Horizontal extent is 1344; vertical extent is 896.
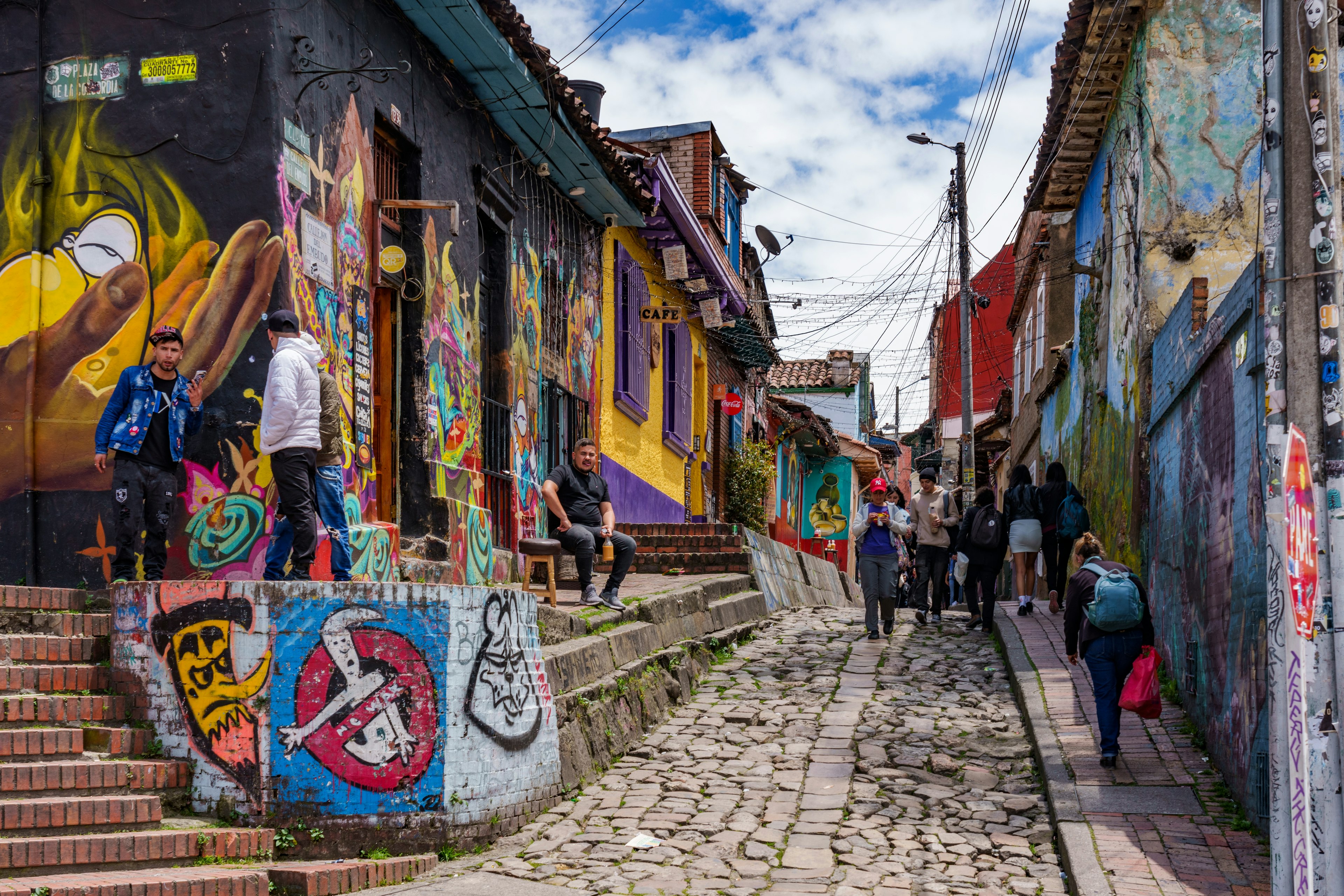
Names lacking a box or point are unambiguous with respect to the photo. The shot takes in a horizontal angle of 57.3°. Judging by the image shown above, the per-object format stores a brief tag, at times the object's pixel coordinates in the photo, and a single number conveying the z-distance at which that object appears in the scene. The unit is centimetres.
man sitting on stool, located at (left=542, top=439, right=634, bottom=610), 948
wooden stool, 895
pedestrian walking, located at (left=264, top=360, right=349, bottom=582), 689
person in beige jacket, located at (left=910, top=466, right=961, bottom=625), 1259
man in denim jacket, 672
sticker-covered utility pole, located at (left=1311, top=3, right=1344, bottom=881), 430
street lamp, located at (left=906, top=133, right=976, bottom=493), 2059
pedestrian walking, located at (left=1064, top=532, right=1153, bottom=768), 730
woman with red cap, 1178
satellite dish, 2264
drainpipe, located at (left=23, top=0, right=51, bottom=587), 741
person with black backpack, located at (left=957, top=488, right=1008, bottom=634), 1204
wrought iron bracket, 780
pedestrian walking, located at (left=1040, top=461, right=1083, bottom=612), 1248
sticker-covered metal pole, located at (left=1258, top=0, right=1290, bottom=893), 441
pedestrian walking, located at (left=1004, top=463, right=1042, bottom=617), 1255
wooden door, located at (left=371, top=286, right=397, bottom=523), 930
